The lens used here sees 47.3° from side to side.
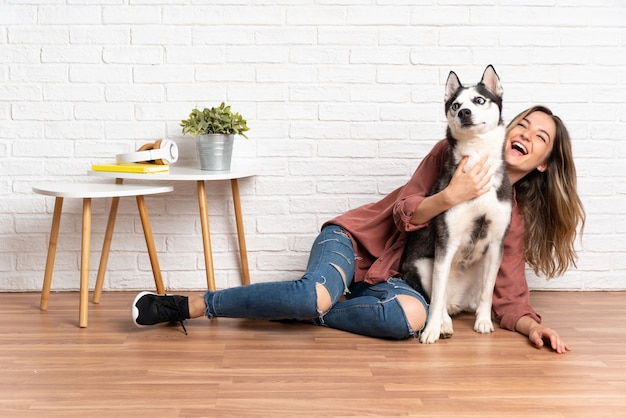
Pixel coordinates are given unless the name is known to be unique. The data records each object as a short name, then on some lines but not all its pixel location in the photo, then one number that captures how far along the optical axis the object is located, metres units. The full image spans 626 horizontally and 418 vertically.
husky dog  2.19
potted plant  2.72
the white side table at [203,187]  2.60
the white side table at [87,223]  2.42
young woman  2.25
